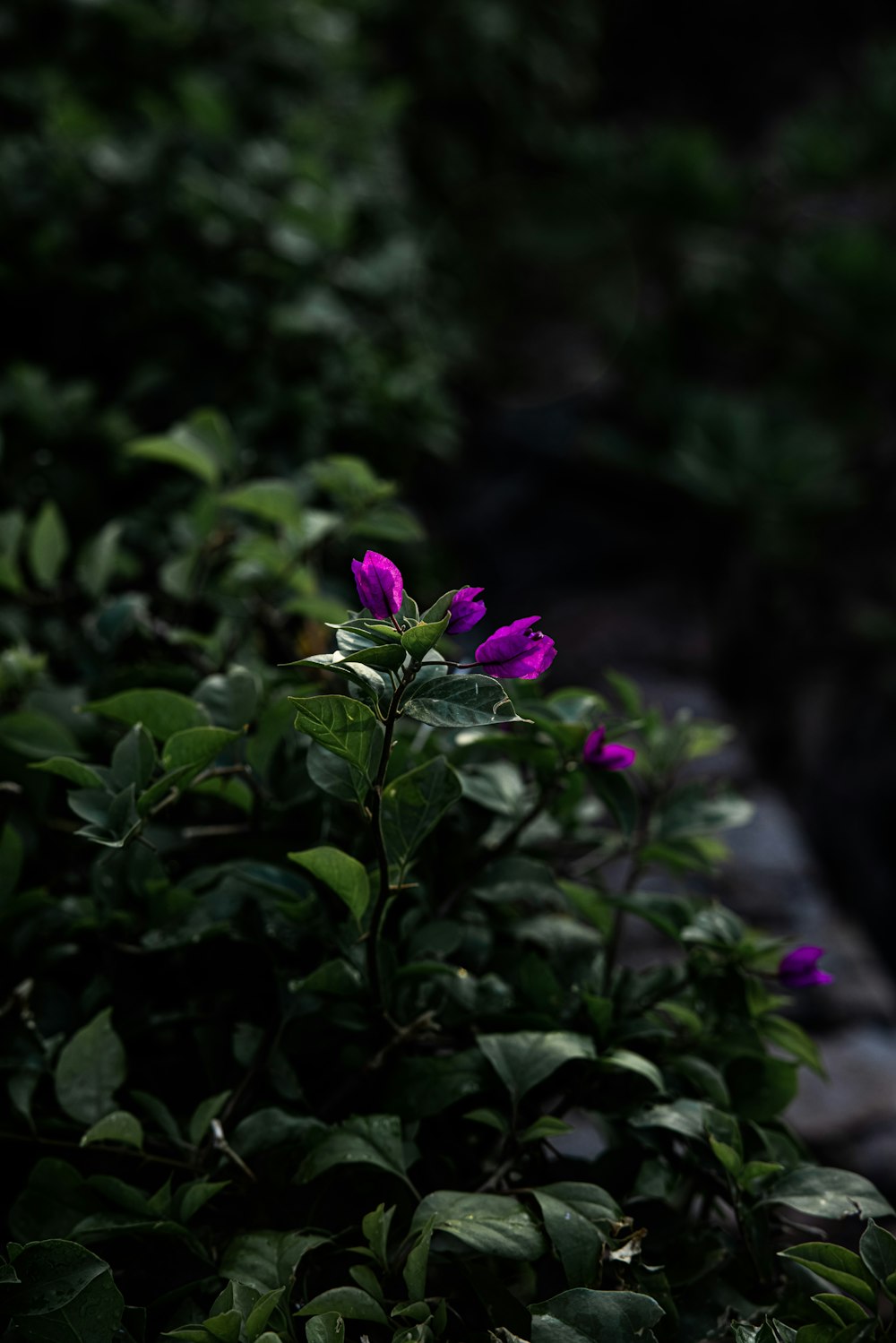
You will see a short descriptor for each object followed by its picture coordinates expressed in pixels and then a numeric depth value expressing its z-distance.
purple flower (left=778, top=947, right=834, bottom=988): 0.84
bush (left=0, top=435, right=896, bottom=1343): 0.66
